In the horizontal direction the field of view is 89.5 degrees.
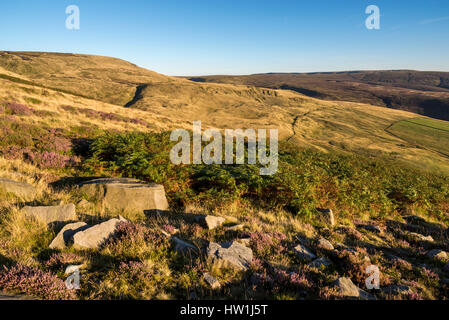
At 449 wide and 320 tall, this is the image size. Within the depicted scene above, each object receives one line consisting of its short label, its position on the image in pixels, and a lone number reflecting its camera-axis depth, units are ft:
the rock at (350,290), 12.82
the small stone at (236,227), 20.27
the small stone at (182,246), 15.72
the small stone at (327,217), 26.09
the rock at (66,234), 14.97
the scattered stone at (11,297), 10.15
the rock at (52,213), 17.63
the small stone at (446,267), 17.69
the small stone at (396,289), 13.48
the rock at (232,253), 14.65
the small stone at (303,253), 16.96
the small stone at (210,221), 20.20
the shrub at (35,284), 10.82
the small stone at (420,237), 24.53
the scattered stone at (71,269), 12.54
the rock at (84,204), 21.59
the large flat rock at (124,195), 23.66
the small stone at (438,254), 19.47
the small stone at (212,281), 12.77
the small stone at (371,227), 26.56
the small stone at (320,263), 15.89
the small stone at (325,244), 18.92
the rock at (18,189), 21.37
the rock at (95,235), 15.28
